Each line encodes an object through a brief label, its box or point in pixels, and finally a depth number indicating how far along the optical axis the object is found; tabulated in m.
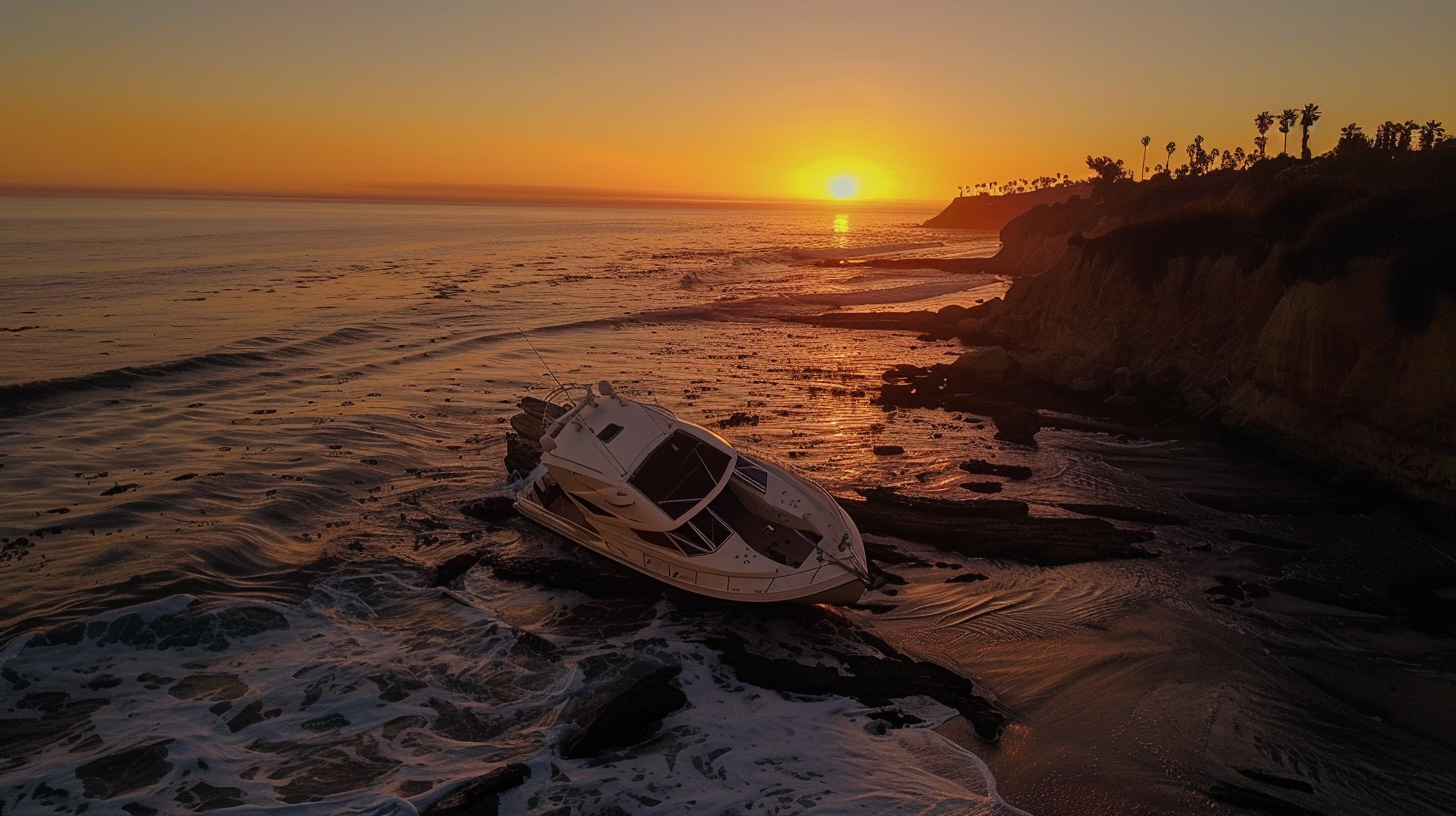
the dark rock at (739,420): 27.50
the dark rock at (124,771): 10.89
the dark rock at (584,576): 16.58
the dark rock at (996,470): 22.30
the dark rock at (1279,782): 10.46
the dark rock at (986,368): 32.75
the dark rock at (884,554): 17.42
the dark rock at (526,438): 22.56
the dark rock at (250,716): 12.25
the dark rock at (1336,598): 15.01
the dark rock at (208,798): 10.59
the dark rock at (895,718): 12.20
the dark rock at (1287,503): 19.19
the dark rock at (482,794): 10.30
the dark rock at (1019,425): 25.80
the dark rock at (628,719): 11.57
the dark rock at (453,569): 17.16
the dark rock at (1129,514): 19.02
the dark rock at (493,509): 20.39
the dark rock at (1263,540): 17.61
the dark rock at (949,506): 19.05
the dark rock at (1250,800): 10.04
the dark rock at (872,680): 12.56
